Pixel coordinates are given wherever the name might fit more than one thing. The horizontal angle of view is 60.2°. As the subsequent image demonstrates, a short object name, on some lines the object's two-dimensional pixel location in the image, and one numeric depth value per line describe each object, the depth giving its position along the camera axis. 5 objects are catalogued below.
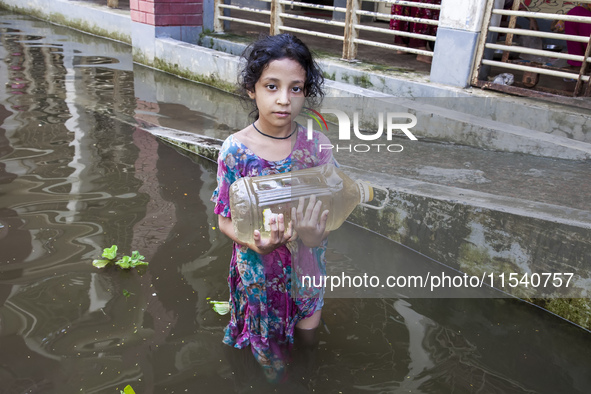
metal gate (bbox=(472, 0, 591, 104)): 5.05
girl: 1.98
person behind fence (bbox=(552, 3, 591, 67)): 6.10
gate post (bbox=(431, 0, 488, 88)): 5.37
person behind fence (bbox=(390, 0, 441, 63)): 7.22
